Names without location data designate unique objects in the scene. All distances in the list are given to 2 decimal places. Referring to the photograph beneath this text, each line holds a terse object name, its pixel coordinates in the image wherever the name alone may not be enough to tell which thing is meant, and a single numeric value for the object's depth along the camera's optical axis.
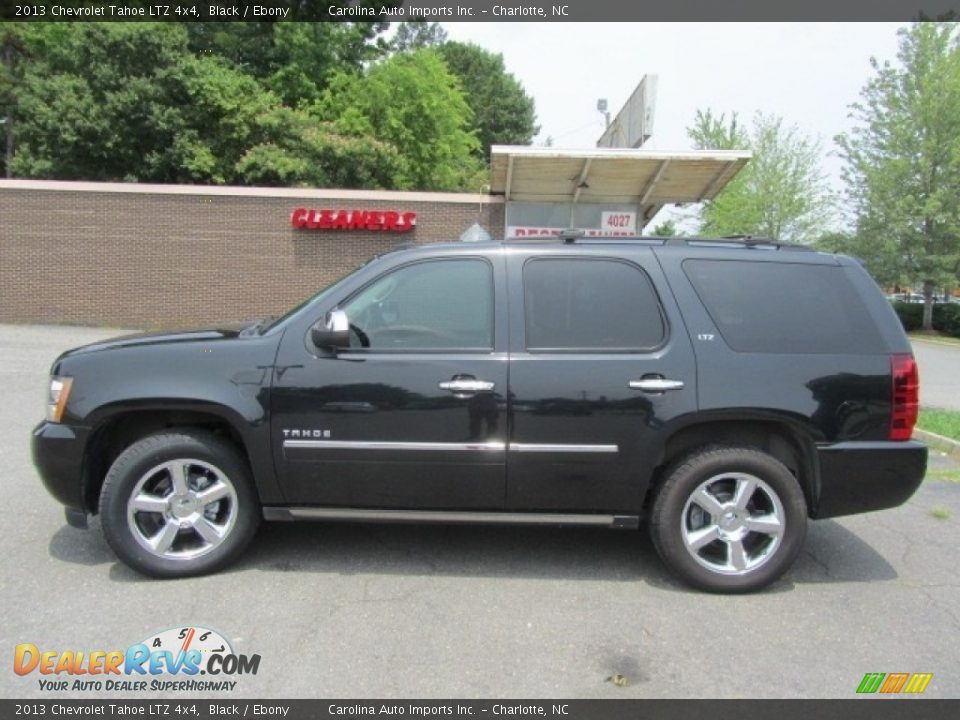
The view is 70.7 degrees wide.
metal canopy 14.16
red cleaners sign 16.52
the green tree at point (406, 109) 21.30
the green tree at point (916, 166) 25.45
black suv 3.52
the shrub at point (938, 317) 26.67
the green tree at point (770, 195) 27.16
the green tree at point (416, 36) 30.25
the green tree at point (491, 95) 41.61
